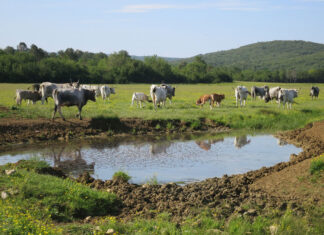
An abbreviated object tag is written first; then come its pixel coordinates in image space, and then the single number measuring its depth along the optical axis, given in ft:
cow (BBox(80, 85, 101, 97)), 125.02
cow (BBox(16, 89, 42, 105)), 92.17
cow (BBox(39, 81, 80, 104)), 91.97
